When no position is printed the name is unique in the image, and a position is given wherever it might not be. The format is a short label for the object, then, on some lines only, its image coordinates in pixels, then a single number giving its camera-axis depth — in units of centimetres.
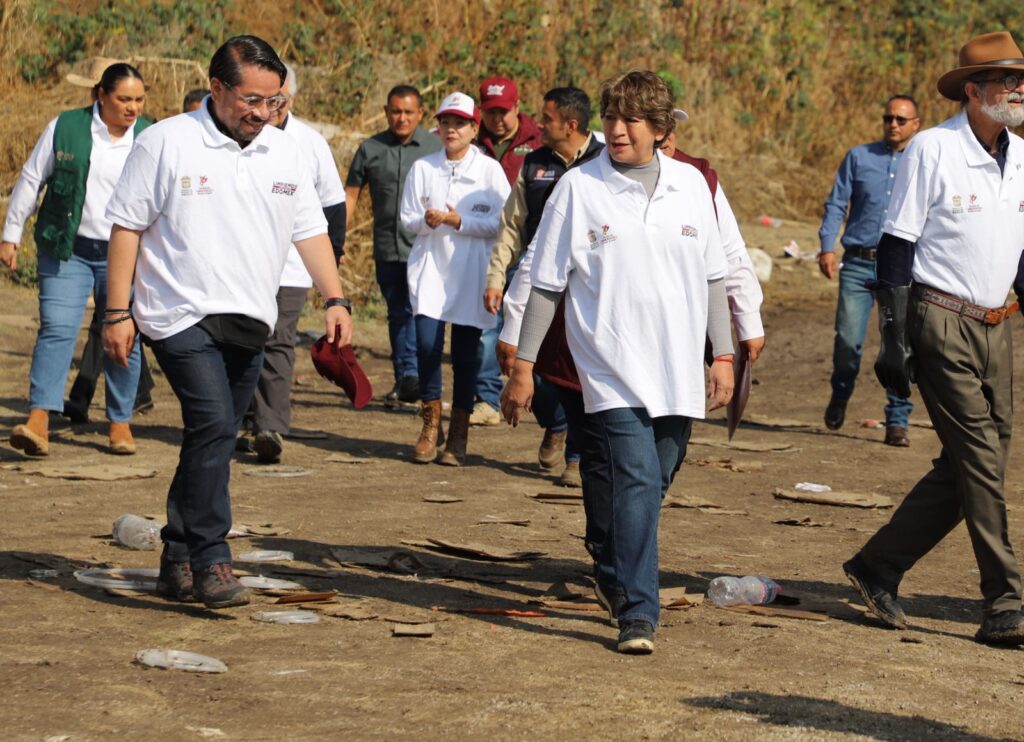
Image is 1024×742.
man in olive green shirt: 2276
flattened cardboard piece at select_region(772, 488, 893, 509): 1736
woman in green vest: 1779
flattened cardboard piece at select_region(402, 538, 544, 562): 1377
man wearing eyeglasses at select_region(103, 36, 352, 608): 1118
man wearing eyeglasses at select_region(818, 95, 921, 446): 2153
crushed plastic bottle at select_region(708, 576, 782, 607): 1260
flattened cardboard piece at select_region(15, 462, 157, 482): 1703
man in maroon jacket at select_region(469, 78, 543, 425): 1973
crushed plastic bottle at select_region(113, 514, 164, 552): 1370
